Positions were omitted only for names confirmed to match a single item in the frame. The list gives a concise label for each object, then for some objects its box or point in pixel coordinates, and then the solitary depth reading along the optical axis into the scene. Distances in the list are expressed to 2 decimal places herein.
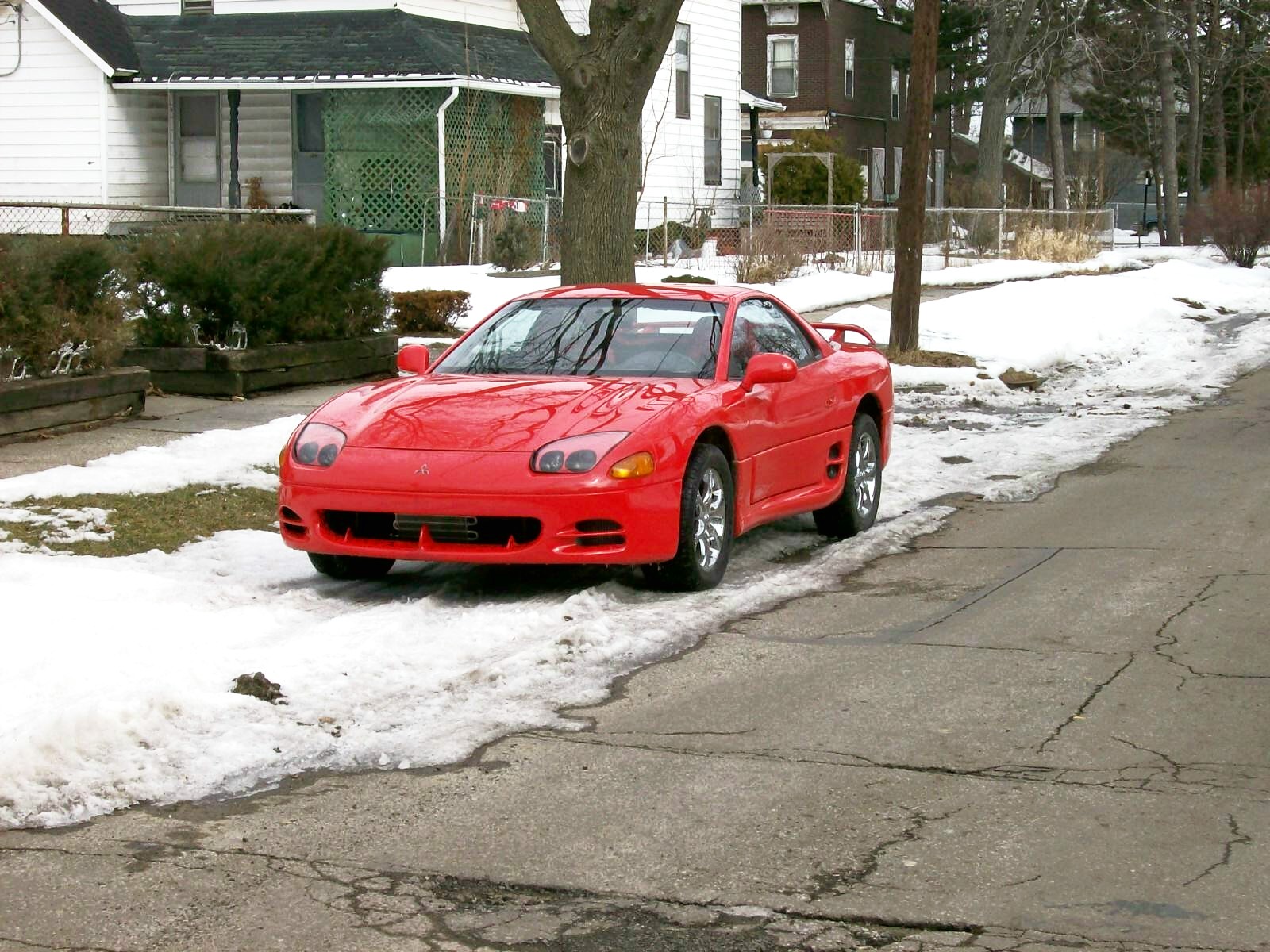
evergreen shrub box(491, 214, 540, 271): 26.72
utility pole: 18.86
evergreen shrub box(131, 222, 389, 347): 13.94
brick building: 53.09
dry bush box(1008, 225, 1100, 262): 36.25
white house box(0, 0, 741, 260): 28.91
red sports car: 7.77
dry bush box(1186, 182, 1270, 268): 36.62
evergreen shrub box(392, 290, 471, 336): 19.48
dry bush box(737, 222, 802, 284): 27.27
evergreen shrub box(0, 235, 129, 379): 11.86
